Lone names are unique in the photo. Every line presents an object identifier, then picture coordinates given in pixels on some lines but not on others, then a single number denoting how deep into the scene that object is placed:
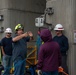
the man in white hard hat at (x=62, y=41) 11.26
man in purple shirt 7.70
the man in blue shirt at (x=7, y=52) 12.86
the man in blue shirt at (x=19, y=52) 9.68
